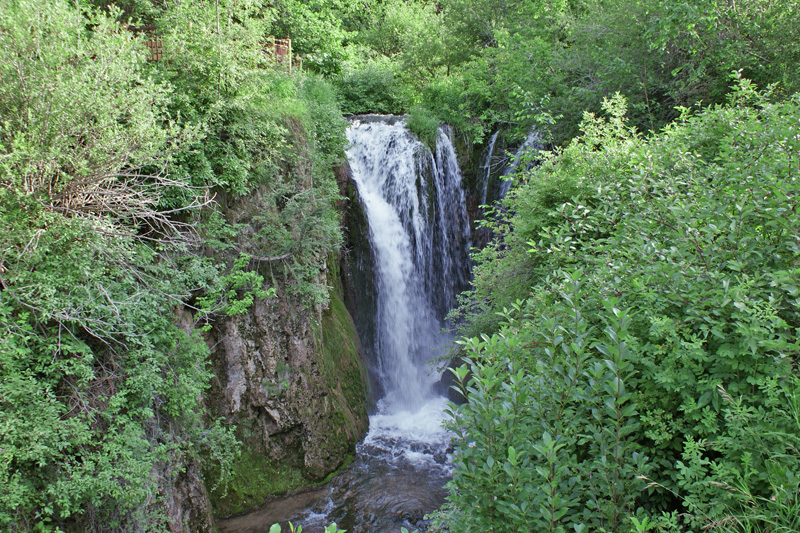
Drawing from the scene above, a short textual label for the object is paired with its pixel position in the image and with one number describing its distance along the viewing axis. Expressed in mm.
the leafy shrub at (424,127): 12672
